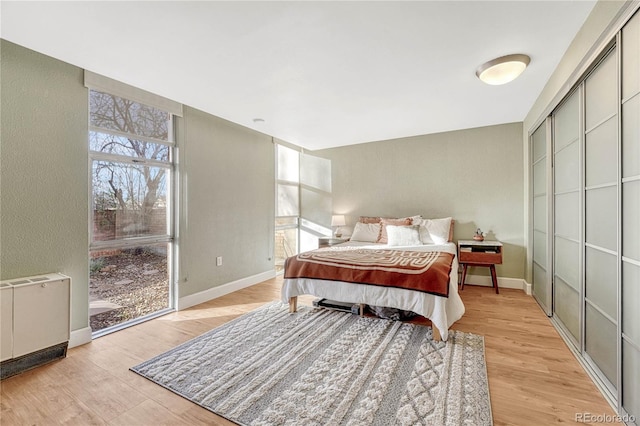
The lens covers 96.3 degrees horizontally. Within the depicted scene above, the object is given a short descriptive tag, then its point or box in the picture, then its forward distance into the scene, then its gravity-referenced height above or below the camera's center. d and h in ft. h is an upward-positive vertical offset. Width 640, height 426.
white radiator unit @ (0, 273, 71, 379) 6.38 -2.54
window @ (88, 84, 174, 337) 8.76 +0.10
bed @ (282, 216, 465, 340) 7.82 -2.31
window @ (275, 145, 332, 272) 17.12 +0.68
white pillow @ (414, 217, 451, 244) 13.33 -0.89
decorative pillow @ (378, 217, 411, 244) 14.25 -0.55
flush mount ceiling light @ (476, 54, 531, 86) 7.33 +3.79
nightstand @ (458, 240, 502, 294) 12.31 -1.86
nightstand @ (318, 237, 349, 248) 15.38 -1.55
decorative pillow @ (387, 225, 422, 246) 12.98 -1.07
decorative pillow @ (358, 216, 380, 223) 15.54 -0.37
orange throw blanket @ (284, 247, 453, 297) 7.93 -1.70
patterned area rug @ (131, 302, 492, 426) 5.18 -3.59
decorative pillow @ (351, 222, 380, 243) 14.77 -1.04
